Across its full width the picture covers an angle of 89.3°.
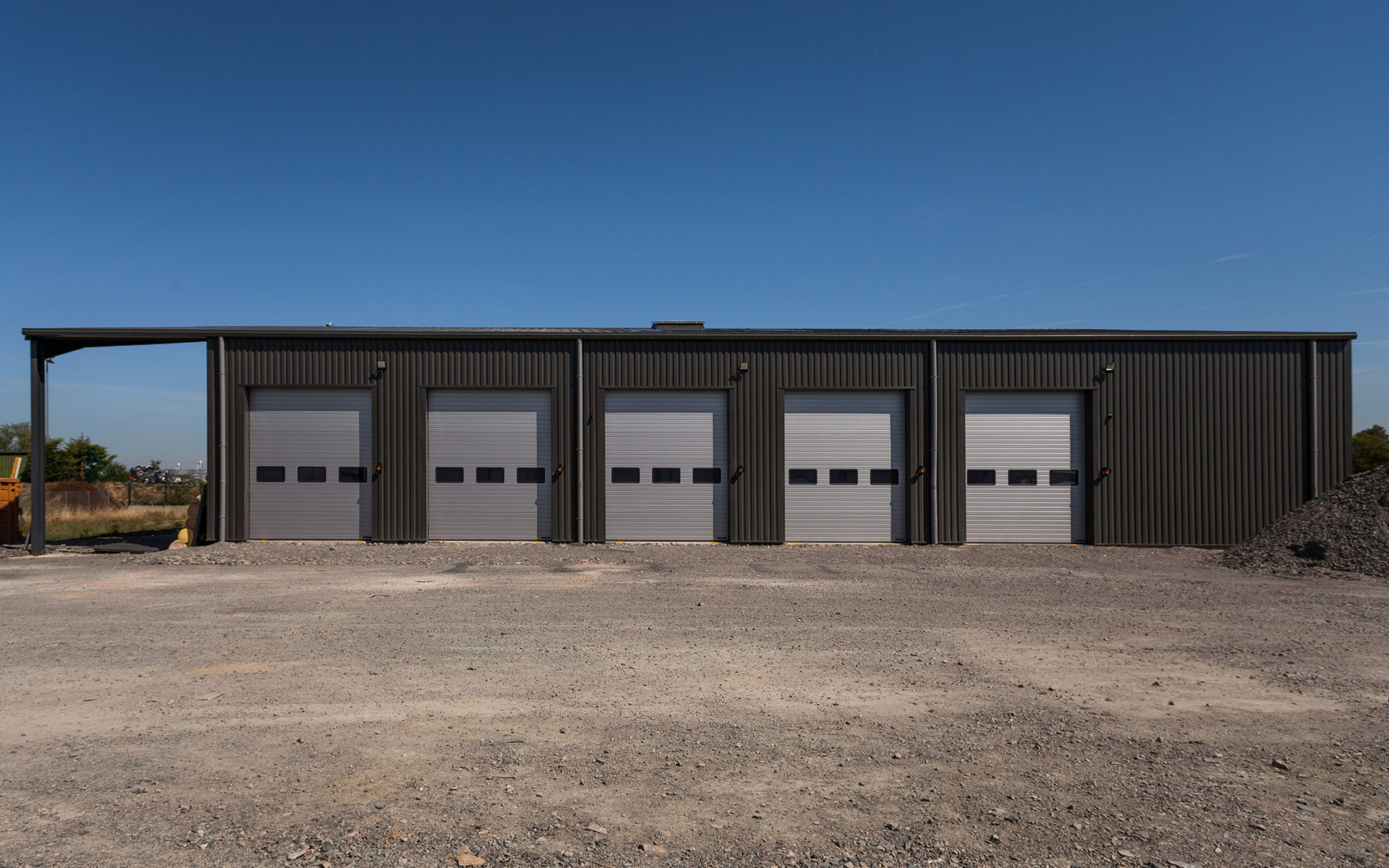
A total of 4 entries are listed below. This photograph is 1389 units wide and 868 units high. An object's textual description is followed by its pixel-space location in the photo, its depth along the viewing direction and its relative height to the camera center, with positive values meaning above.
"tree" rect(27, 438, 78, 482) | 37.28 -0.59
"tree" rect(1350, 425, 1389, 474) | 31.31 -0.37
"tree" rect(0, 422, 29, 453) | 49.91 +1.37
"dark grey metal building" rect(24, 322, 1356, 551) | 17.00 +0.36
